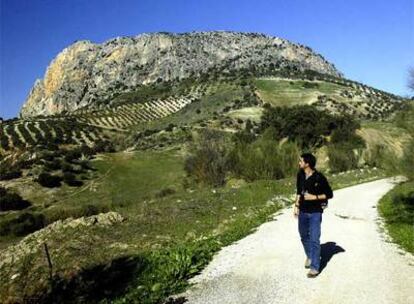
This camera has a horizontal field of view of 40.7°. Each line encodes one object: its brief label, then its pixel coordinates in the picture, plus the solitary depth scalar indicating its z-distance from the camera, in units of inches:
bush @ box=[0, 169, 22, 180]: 2186.0
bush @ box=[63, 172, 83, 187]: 2175.2
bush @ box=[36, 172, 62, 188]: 2134.6
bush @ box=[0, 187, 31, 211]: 1812.9
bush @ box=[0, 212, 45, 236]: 1315.7
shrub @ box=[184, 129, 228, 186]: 1544.0
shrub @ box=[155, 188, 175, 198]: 1631.8
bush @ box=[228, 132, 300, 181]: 1497.3
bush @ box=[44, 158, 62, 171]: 2396.7
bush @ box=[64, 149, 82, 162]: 2615.4
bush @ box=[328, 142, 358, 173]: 1764.3
